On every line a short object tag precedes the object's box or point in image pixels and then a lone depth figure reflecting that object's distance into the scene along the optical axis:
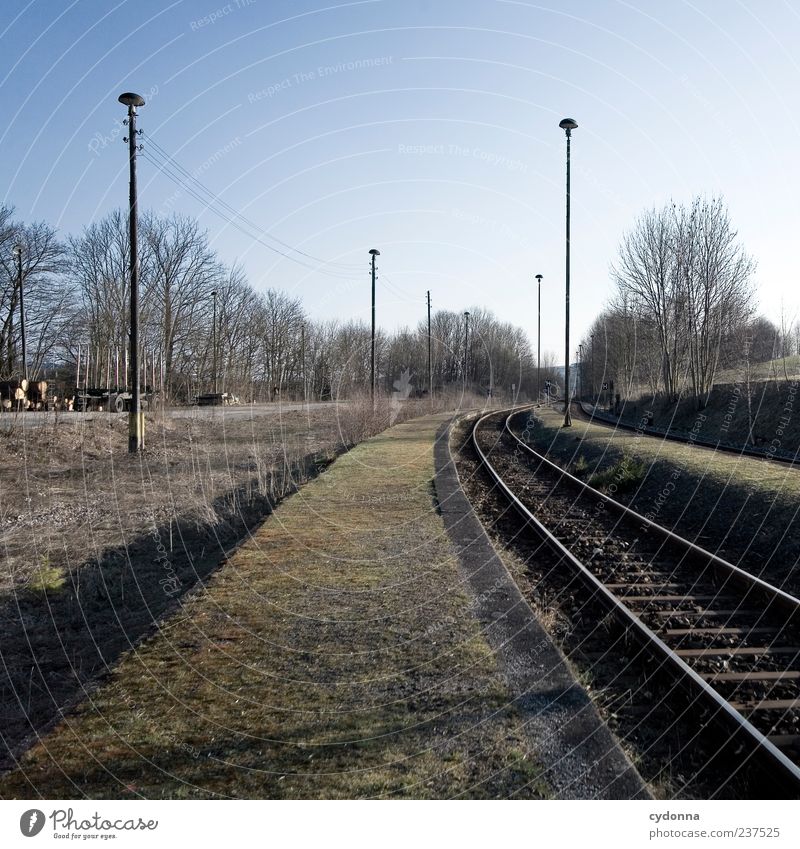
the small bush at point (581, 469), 17.65
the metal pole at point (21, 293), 31.61
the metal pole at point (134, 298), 15.58
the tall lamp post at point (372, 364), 28.23
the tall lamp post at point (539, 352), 45.99
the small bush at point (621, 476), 14.52
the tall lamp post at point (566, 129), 21.18
